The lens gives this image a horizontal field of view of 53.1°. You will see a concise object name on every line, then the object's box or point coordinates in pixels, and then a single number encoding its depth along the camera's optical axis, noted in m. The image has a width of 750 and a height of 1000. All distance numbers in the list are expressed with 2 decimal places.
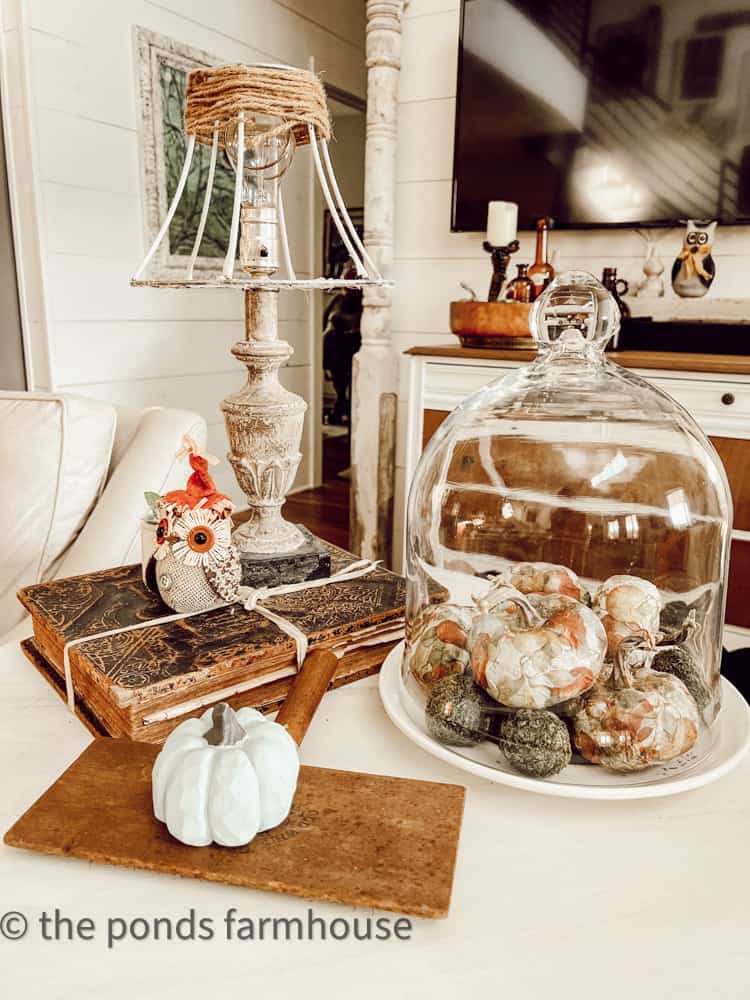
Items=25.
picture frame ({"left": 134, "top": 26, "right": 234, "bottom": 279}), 2.86
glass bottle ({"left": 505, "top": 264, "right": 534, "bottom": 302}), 2.18
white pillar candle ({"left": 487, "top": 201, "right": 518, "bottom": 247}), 2.21
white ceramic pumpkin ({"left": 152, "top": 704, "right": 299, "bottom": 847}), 0.49
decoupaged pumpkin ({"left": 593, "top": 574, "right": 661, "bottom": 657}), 0.64
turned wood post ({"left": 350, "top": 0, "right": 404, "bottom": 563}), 2.54
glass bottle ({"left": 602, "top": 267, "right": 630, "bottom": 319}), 2.17
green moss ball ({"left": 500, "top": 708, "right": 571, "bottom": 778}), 0.56
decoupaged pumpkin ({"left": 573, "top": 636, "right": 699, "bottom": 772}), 0.57
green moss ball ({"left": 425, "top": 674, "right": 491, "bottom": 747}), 0.61
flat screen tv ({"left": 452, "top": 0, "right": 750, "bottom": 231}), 2.11
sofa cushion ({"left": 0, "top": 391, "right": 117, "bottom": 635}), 1.28
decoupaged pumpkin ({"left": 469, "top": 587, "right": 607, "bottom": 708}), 0.57
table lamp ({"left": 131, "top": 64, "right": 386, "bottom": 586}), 0.81
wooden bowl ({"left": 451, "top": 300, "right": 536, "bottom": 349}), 2.13
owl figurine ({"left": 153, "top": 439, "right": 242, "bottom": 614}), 0.77
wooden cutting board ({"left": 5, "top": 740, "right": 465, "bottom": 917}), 0.48
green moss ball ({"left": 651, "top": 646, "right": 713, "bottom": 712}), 0.65
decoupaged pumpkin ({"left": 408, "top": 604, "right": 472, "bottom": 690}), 0.68
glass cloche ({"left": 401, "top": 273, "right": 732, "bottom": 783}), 0.58
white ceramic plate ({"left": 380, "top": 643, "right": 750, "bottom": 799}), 0.56
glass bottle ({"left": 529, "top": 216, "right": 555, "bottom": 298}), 2.22
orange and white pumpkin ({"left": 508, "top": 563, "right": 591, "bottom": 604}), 0.68
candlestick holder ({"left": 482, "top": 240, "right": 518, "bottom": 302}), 2.27
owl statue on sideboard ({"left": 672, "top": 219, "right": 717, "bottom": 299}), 2.11
